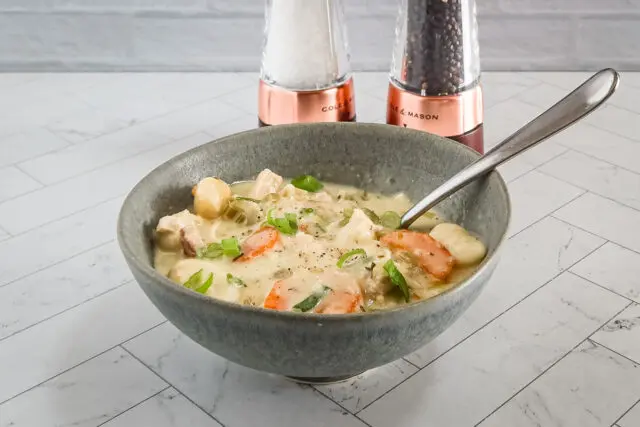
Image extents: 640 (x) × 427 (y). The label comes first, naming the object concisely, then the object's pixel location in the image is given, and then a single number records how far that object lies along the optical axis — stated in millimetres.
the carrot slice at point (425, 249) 703
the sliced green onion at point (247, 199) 756
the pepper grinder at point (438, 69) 809
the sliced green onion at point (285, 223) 727
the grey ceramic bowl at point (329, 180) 621
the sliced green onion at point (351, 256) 697
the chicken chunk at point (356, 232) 719
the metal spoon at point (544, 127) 720
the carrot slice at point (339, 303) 653
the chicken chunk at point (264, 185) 758
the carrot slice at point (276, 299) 661
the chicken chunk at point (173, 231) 720
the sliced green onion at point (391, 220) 751
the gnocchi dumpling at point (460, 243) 708
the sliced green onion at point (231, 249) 712
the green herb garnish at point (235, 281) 687
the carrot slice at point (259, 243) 710
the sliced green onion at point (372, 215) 755
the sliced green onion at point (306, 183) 775
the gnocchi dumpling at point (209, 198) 742
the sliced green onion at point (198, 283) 678
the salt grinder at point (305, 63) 820
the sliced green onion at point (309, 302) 656
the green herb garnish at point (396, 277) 678
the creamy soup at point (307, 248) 677
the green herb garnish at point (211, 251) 714
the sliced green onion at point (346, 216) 739
